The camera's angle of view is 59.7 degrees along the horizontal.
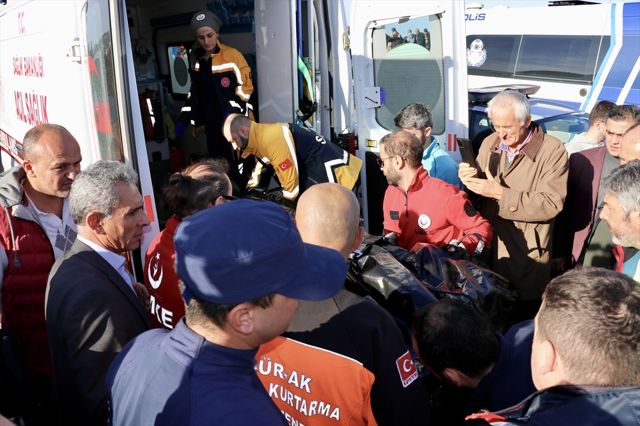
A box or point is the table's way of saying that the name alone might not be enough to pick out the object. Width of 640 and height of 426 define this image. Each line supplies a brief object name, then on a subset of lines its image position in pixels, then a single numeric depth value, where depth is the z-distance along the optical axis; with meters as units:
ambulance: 4.03
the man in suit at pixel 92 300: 1.73
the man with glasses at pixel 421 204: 3.03
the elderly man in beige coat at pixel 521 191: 3.14
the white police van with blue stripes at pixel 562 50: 8.91
